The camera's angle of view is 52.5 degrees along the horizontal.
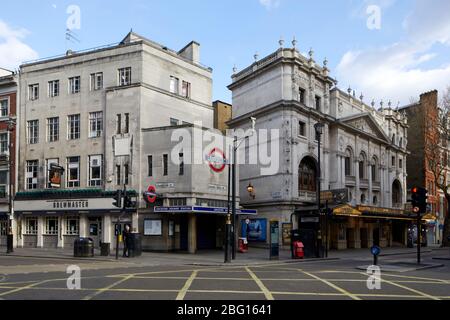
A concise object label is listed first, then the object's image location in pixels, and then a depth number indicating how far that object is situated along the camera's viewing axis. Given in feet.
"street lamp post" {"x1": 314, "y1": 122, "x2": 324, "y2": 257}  90.07
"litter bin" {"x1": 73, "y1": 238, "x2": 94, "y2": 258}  84.48
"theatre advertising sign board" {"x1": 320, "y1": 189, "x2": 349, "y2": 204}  113.29
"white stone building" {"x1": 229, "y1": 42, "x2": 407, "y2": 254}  127.95
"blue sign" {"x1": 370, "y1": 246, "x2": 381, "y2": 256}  60.80
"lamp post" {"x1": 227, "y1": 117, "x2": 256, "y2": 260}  82.20
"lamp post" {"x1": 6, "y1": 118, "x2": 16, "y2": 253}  96.12
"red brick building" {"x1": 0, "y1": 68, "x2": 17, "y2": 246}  126.52
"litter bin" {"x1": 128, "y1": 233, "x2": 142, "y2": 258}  85.61
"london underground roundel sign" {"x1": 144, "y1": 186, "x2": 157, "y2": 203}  100.99
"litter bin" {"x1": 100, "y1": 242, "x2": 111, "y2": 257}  87.92
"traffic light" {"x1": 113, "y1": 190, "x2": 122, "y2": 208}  80.79
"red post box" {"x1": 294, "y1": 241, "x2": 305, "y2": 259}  86.12
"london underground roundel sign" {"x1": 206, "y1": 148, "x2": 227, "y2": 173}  107.82
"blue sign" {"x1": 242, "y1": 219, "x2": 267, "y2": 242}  129.71
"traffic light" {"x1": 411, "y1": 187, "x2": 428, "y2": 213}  73.00
